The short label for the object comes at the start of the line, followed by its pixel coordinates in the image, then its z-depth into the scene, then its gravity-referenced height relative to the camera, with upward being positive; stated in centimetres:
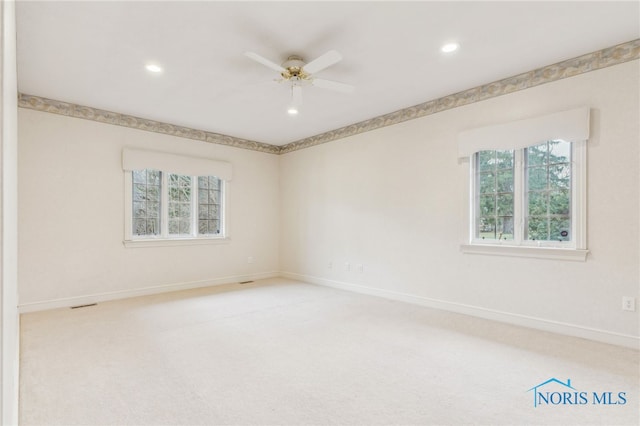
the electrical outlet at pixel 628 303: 285 -81
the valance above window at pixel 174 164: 473 +76
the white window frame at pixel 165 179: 472 +53
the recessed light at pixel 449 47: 287 +149
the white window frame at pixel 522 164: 311 +54
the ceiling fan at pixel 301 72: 267 +127
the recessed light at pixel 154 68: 319 +144
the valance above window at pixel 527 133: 310 +85
